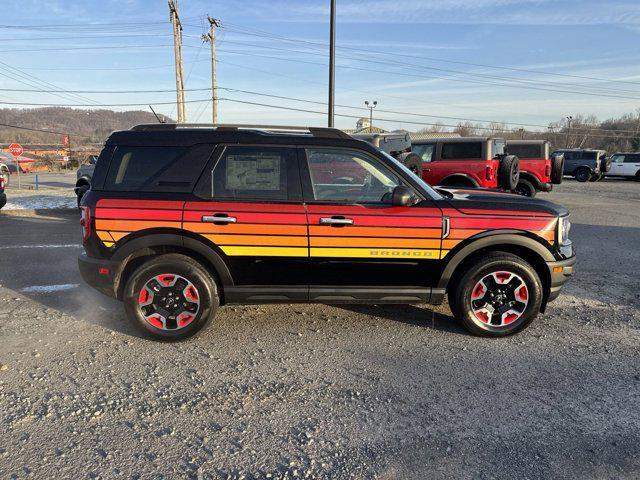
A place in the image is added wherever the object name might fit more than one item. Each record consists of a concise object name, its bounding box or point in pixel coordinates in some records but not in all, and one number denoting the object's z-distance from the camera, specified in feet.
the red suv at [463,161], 38.91
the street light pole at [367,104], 171.94
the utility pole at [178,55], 89.45
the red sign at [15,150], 65.92
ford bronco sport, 12.91
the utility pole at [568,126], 259.19
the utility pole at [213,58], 109.09
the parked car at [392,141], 44.61
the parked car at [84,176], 39.27
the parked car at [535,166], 45.50
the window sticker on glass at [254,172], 13.14
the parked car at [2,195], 36.81
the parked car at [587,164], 87.20
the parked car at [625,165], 88.43
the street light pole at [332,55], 44.21
